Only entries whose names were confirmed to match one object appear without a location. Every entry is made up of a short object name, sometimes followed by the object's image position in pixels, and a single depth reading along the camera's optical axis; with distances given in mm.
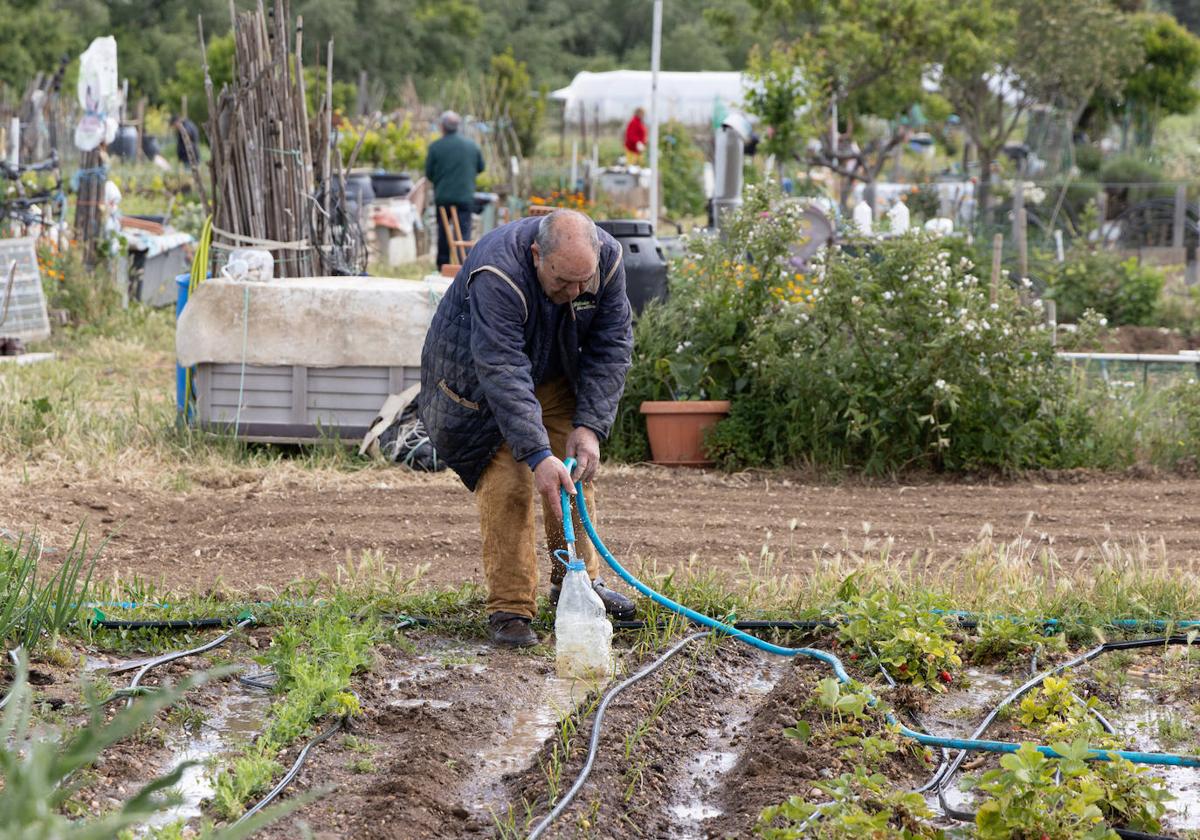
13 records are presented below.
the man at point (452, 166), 30481
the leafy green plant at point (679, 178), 46975
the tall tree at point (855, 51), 37879
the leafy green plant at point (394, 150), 43355
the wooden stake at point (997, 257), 19874
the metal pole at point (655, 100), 25248
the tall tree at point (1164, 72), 54607
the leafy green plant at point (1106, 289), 26369
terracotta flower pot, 16323
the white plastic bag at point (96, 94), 26244
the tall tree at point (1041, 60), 45636
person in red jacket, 47037
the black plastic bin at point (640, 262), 18768
